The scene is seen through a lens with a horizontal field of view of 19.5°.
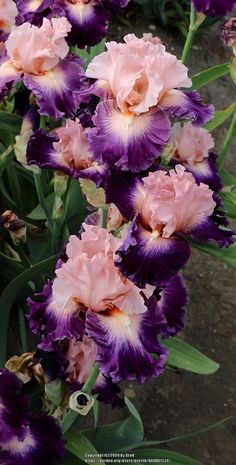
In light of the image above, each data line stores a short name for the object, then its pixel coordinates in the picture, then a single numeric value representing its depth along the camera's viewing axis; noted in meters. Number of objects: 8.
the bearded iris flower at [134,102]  1.17
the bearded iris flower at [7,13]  1.77
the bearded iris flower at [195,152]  1.72
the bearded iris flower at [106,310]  1.09
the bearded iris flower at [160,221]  1.08
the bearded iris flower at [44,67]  1.47
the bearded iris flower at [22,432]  1.24
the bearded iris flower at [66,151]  1.38
